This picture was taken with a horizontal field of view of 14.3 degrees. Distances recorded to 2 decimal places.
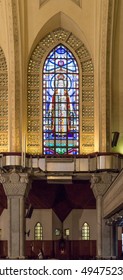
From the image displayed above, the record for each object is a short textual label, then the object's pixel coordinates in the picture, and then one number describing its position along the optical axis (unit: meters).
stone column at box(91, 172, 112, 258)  18.81
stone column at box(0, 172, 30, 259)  18.55
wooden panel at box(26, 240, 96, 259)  21.80
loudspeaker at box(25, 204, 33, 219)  21.06
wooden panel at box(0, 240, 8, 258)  21.75
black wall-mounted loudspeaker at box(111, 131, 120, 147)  19.46
